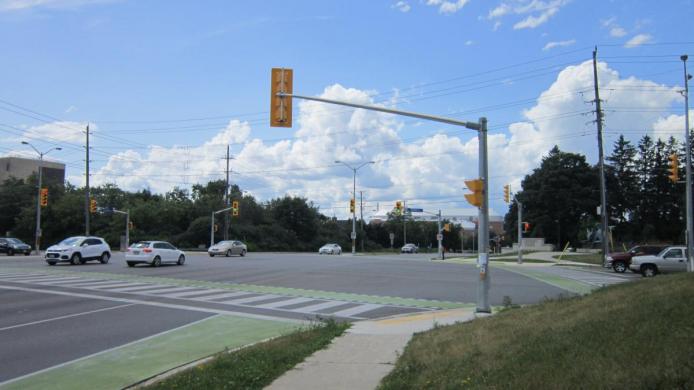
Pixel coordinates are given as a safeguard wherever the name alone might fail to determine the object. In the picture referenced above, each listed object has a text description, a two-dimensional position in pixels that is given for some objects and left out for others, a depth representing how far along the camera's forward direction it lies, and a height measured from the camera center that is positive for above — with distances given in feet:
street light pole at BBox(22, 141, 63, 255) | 168.52 +4.92
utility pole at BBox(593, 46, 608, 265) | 132.46 +19.27
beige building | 419.13 +49.31
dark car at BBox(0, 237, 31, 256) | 171.73 -4.55
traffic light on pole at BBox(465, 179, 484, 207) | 46.96 +3.99
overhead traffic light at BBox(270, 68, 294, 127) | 48.14 +12.43
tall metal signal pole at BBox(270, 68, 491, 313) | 45.60 +9.73
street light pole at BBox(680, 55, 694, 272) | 94.83 +8.77
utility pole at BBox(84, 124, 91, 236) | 192.60 +19.69
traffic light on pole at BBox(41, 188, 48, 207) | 172.99 +11.36
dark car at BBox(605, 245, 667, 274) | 111.24 -3.63
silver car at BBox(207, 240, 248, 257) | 168.45 -4.48
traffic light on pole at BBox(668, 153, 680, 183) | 100.73 +12.80
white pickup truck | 96.94 -4.12
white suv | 106.01 -3.52
